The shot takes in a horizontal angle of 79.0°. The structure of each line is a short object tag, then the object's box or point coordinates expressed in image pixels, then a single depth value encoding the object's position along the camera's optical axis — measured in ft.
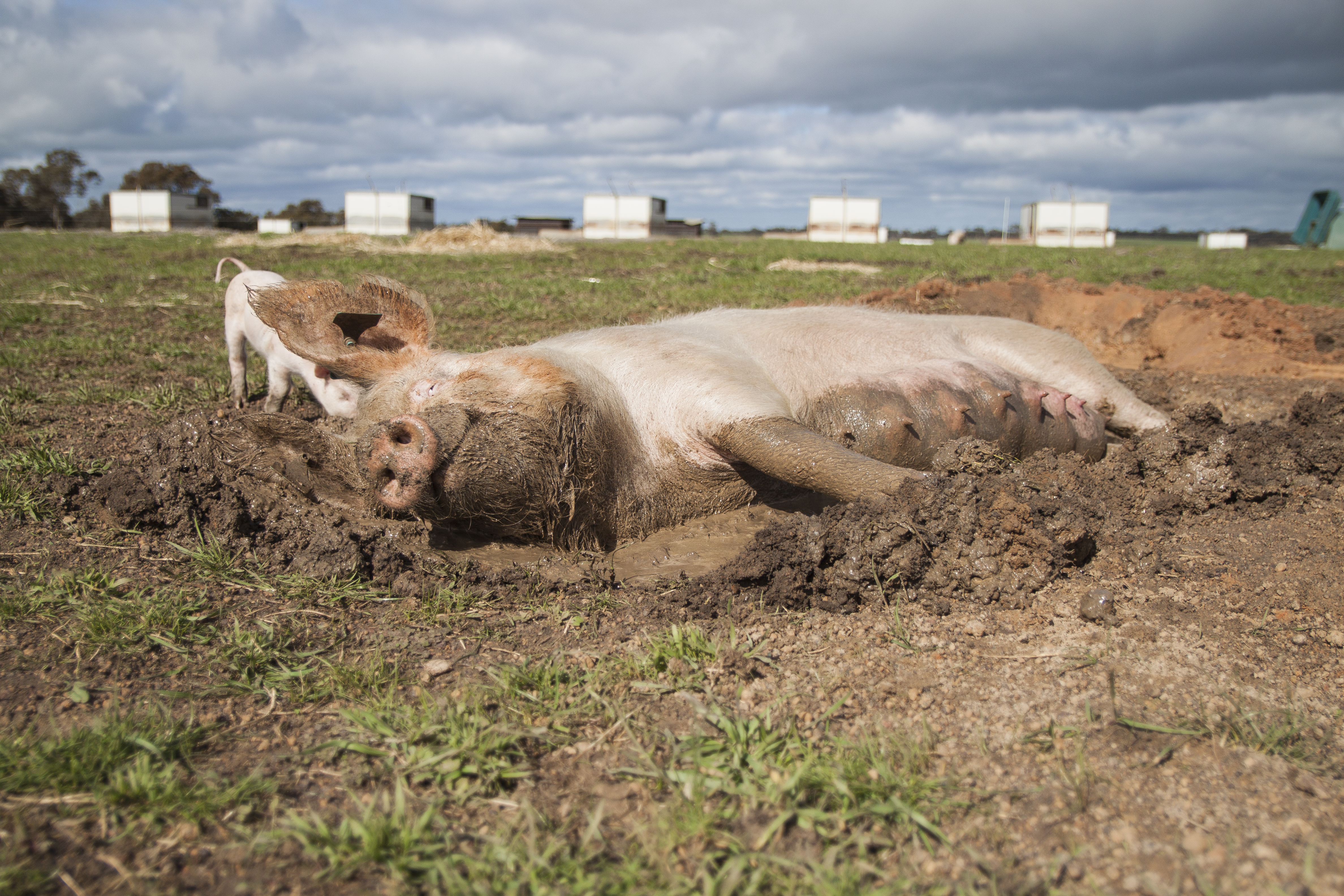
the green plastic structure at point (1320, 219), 126.82
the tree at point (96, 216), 149.59
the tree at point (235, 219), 141.49
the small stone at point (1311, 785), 5.43
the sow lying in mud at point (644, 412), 9.34
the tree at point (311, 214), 165.58
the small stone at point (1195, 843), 4.99
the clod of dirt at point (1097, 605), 7.77
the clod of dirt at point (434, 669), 7.25
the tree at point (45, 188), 152.76
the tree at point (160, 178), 180.55
